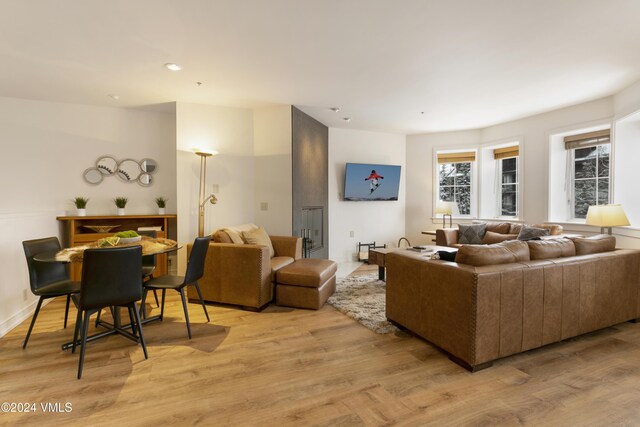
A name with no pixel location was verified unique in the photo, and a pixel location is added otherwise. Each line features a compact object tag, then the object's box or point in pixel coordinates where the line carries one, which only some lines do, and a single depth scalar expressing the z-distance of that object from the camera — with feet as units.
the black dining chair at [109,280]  6.95
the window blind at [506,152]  18.95
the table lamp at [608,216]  12.00
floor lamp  14.42
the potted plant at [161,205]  15.49
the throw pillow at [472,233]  17.98
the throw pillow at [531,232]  14.64
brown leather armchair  11.10
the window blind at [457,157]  21.03
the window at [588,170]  15.21
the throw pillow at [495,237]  16.61
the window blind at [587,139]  15.01
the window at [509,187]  19.30
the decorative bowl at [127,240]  8.93
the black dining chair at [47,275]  8.43
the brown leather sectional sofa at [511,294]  6.99
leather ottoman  11.28
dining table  7.68
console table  13.92
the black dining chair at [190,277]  9.09
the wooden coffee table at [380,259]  14.34
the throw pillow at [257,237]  12.44
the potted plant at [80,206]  14.28
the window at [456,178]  21.36
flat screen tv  20.31
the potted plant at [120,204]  14.96
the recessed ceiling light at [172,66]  10.50
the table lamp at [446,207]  19.63
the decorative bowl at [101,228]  14.29
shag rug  9.95
